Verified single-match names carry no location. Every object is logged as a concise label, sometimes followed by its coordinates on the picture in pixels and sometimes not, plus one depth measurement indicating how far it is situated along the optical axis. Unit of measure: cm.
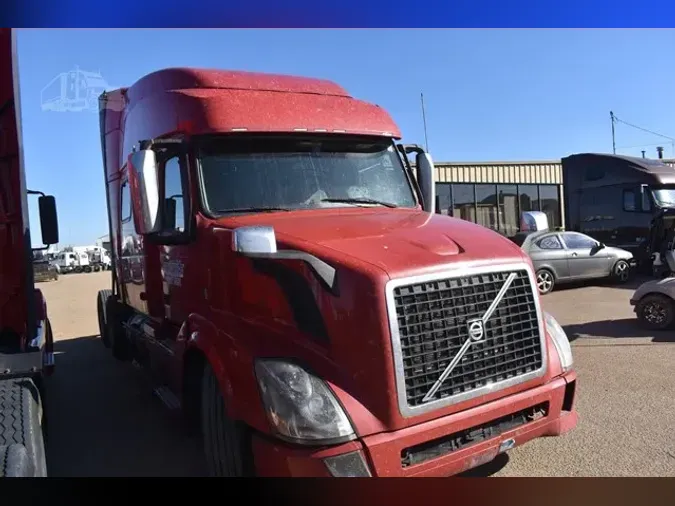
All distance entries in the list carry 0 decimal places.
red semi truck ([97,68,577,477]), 276
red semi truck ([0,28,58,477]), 341
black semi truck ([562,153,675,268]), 1280
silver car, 1185
